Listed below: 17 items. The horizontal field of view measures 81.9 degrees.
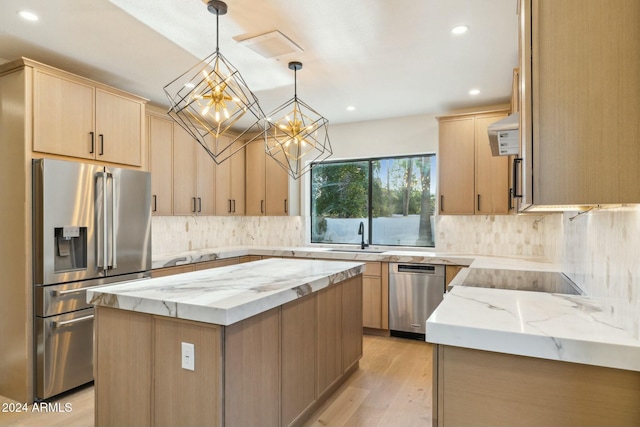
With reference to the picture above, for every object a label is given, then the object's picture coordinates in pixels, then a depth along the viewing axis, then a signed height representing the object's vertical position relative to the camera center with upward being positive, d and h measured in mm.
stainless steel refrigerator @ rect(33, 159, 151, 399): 2648 -295
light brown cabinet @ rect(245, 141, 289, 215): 5180 +433
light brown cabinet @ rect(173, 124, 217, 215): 4309 +462
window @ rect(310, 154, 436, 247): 4684 +188
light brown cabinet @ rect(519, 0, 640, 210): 966 +304
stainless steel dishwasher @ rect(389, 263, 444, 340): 3908 -871
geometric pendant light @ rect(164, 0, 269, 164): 2057 +1141
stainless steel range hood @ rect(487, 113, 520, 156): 1944 +440
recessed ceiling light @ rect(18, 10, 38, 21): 2281 +1258
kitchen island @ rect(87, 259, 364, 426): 1623 -664
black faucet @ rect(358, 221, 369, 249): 4836 -229
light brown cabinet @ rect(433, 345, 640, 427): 1099 -564
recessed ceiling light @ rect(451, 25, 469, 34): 2469 +1255
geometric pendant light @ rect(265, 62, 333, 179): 2873 +835
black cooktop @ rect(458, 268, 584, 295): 2159 -439
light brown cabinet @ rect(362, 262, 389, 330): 4129 -916
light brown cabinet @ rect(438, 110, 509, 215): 3939 +499
